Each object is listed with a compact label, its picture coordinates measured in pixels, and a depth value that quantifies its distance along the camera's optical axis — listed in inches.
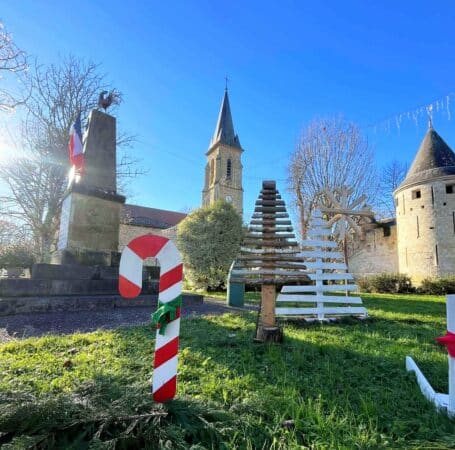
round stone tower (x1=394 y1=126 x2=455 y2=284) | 775.1
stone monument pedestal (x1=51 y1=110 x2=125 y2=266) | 289.7
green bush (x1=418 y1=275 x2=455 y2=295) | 622.8
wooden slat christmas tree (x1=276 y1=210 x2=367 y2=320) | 203.6
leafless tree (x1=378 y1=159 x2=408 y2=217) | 1097.6
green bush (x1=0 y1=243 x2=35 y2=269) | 280.5
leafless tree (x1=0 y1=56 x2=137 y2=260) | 539.5
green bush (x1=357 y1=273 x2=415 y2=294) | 672.4
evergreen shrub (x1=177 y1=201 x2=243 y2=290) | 542.0
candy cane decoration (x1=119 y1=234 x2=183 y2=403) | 73.7
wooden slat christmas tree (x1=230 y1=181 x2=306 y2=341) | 145.8
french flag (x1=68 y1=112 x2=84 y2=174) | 312.8
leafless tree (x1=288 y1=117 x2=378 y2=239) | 730.8
